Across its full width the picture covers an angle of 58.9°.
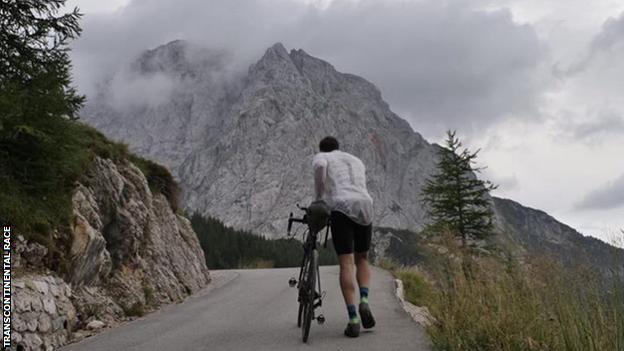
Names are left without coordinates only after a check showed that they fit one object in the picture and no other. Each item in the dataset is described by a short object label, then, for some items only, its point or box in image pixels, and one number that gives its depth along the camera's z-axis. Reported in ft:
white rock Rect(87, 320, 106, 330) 26.17
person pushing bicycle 19.30
